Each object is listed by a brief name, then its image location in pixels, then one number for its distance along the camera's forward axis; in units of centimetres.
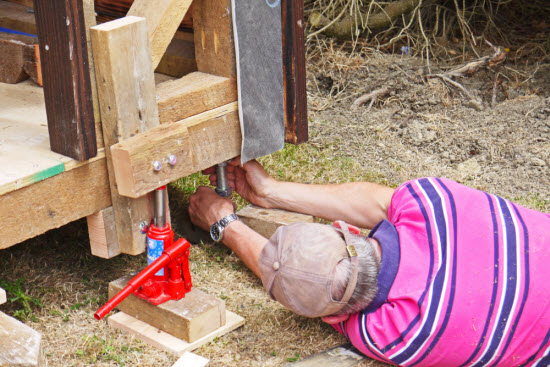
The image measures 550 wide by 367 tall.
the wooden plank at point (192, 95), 255
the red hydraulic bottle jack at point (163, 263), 247
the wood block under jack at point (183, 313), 250
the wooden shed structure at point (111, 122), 222
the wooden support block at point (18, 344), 180
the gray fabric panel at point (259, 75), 271
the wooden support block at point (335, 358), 246
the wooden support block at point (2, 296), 189
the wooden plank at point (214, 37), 267
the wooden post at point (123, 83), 223
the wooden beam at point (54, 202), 222
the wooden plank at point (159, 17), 246
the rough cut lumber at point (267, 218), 313
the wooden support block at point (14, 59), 291
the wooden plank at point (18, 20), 354
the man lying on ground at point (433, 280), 220
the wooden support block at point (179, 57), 315
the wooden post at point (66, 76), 216
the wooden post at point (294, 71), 290
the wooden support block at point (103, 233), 250
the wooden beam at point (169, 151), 231
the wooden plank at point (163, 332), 249
